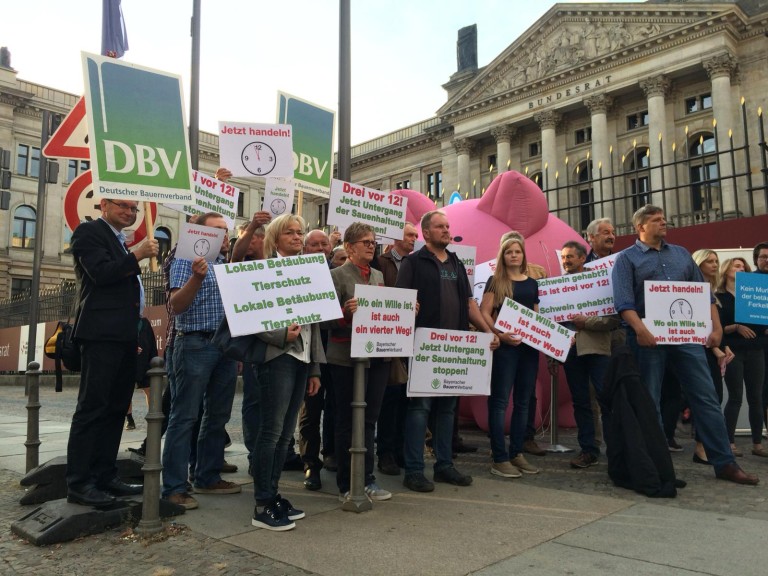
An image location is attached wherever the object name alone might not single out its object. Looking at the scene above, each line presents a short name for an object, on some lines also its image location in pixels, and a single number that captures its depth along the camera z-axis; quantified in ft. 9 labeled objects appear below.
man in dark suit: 12.16
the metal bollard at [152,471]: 11.63
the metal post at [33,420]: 16.22
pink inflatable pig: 23.07
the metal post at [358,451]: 13.17
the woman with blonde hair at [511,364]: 16.75
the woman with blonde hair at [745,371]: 19.74
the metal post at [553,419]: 20.25
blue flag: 33.53
